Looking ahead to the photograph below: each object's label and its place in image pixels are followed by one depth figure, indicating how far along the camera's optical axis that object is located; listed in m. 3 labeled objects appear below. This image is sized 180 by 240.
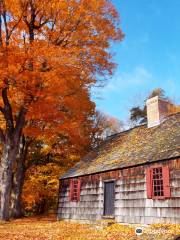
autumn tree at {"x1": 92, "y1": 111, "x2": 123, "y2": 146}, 32.31
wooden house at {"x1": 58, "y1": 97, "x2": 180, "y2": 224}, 13.68
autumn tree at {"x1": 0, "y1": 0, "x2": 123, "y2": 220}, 16.78
